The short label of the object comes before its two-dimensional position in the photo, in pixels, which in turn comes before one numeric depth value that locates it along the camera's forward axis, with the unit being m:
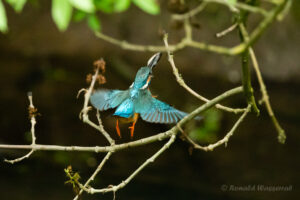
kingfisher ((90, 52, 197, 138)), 9.23
